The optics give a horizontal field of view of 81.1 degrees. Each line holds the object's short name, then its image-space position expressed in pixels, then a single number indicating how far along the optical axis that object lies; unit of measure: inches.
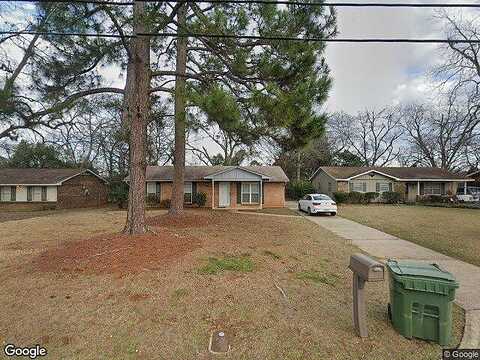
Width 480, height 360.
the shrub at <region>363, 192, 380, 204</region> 1114.5
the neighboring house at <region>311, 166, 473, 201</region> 1162.6
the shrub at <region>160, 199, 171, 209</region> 904.3
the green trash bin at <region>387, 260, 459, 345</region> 130.8
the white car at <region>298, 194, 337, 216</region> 719.1
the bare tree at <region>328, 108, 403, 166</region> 1860.2
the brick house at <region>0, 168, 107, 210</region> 973.2
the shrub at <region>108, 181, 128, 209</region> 950.4
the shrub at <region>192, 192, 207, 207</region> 890.7
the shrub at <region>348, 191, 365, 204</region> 1109.1
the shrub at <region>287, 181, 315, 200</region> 1355.1
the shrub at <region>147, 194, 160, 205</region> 911.6
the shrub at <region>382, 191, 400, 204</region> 1134.4
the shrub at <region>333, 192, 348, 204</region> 1094.7
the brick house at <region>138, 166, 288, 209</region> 870.4
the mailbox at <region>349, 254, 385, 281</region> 127.4
